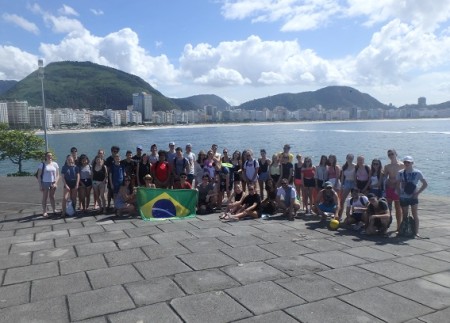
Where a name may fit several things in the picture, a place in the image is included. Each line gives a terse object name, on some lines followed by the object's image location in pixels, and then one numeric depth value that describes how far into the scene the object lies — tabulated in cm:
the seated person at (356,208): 796
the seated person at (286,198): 888
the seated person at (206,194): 945
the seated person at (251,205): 887
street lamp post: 1406
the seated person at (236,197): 898
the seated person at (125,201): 891
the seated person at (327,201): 847
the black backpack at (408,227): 737
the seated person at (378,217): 745
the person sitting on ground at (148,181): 906
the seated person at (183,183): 941
